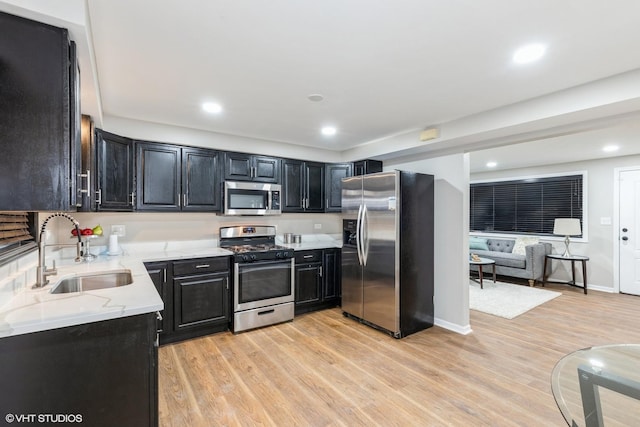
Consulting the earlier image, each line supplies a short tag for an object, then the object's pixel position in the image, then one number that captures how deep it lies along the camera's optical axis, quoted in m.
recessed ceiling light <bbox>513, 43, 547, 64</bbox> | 1.81
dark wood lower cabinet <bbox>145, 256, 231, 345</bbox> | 3.08
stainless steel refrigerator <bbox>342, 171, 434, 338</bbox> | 3.32
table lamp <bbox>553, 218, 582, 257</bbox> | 5.41
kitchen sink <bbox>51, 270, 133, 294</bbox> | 2.14
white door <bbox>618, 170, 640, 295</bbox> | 4.98
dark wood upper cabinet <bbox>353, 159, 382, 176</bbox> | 4.41
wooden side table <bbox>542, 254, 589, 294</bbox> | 5.15
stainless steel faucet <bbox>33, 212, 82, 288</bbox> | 1.83
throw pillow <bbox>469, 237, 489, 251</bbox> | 6.63
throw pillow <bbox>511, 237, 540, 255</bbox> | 5.95
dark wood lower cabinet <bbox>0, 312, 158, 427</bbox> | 1.29
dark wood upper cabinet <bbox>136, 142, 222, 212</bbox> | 3.25
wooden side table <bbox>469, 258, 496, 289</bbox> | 5.30
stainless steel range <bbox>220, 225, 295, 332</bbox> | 3.45
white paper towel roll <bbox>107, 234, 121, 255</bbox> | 3.16
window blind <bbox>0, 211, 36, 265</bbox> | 1.68
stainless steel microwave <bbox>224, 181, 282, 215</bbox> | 3.76
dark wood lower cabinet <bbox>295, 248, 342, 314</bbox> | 4.00
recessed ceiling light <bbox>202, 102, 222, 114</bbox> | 2.80
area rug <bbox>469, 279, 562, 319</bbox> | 4.25
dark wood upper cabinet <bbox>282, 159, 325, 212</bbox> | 4.23
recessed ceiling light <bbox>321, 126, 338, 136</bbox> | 3.54
